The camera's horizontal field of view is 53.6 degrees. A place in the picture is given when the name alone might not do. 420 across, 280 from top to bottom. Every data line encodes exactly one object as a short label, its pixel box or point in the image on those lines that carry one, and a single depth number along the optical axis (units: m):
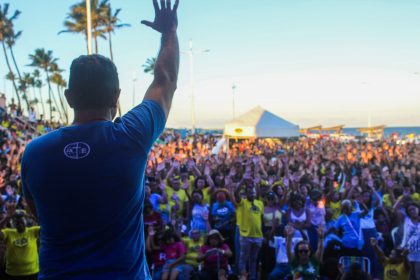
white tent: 21.50
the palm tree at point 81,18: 31.57
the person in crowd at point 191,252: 6.71
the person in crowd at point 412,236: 6.82
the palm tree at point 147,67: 56.27
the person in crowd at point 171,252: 6.62
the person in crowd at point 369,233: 7.40
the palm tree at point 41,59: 55.33
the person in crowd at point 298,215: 7.66
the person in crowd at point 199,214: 7.90
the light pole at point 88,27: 12.05
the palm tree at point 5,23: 41.16
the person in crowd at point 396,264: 6.39
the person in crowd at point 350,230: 7.44
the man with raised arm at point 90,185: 1.17
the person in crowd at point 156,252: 6.73
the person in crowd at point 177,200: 8.95
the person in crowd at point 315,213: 7.83
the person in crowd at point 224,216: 8.34
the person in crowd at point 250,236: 7.97
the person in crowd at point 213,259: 6.55
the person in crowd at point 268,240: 7.60
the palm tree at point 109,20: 33.16
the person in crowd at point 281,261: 6.74
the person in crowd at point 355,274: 5.65
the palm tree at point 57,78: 61.12
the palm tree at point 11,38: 43.52
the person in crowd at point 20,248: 6.23
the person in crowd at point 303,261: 6.32
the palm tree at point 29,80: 70.71
